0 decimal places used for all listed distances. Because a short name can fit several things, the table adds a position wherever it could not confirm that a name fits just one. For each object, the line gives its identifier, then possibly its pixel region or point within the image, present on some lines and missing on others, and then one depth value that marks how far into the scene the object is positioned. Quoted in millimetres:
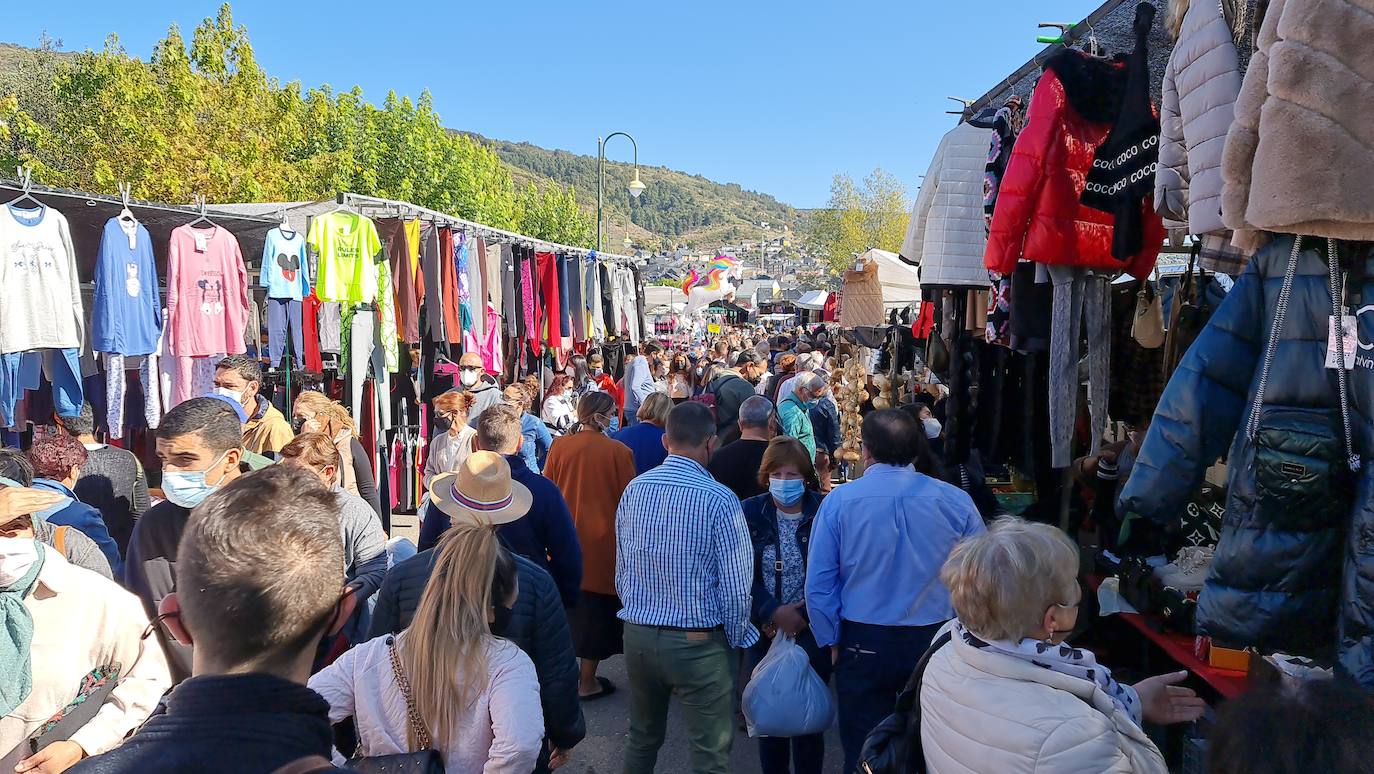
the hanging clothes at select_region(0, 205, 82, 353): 4875
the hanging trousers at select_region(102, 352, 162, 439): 5586
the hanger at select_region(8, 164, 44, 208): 5040
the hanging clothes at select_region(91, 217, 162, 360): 5438
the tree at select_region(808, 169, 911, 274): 45875
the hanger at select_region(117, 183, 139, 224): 5602
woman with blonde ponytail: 2295
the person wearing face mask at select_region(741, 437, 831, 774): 3992
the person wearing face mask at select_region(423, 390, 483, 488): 6148
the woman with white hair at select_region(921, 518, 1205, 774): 1829
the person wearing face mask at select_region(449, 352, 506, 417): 7789
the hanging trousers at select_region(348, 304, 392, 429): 7145
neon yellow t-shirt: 6770
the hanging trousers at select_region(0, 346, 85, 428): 5227
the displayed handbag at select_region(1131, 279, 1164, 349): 3855
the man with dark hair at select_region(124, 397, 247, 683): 3191
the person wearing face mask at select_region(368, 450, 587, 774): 2680
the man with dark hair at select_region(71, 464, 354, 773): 1279
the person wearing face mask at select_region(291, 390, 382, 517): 5129
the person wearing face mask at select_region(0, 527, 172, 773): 2652
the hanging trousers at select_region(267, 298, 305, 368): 6980
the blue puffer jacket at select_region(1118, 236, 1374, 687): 1827
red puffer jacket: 3338
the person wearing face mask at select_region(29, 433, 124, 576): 3723
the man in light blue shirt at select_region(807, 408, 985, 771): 3434
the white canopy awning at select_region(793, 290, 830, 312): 21234
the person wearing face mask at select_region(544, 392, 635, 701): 5242
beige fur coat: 1712
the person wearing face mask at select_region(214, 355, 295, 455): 5156
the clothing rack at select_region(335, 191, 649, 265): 7242
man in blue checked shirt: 3532
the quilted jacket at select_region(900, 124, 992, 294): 4348
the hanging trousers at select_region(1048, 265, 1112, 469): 3461
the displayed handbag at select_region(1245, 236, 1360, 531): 1820
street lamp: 20505
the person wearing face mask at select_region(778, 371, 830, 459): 6816
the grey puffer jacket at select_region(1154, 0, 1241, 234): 2223
